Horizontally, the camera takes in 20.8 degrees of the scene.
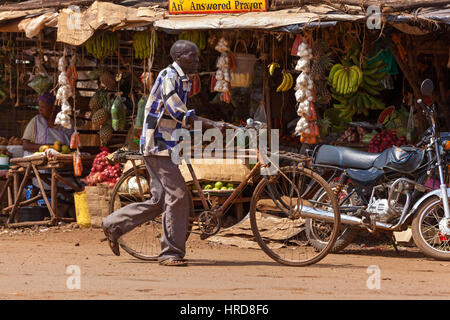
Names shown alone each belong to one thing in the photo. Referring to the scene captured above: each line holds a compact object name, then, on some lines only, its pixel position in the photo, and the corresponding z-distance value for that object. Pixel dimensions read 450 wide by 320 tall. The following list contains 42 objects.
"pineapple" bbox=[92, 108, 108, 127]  16.94
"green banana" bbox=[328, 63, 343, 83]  15.15
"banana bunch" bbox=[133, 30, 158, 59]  15.66
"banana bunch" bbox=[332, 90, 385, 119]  15.79
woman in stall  17.49
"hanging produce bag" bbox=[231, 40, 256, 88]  15.47
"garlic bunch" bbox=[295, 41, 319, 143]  14.33
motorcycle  11.98
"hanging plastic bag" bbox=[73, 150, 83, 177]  16.17
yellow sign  14.86
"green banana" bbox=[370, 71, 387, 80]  15.47
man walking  10.56
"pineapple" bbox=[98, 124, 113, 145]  17.14
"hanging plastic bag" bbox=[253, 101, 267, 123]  15.83
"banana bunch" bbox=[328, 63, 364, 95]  15.02
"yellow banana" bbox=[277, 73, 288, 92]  15.49
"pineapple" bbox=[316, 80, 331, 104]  15.22
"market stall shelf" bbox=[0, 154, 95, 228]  16.27
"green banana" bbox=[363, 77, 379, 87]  15.55
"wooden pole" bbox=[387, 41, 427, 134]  15.06
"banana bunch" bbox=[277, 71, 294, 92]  15.51
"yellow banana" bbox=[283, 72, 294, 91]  15.56
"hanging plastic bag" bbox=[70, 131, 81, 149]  16.32
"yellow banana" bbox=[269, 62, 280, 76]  15.10
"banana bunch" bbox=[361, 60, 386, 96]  15.42
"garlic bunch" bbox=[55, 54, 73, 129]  16.16
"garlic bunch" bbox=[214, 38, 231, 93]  15.05
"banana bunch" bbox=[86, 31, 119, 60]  15.96
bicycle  10.78
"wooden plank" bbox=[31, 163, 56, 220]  16.31
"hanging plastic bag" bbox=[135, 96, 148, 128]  15.58
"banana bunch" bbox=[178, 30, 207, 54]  15.32
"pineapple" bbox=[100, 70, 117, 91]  16.99
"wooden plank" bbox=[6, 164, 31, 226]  16.37
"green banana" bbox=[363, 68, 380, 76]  15.40
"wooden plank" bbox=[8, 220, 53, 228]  16.45
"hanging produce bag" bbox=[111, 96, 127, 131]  16.53
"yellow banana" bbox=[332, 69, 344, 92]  15.14
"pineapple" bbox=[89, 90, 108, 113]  17.09
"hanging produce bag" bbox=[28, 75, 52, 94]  17.56
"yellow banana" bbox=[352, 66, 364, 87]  14.95
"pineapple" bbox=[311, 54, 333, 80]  14.63
